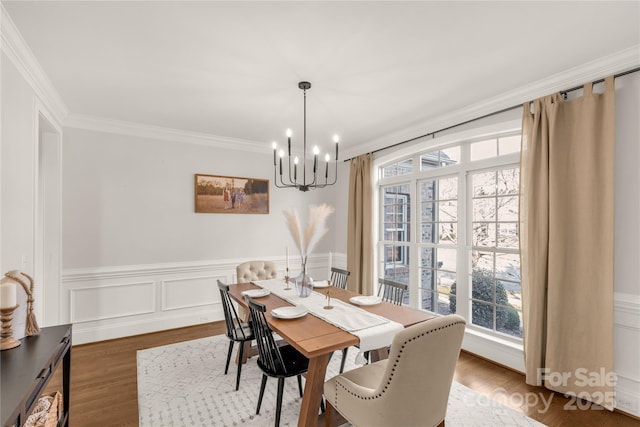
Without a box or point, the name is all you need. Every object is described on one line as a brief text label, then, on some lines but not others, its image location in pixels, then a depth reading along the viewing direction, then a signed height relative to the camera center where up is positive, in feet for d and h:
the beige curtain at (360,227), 14.87 -0.79
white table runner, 6.23 -2.52
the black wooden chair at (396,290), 9.32 -2.49
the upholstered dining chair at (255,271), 11.89 -2.43
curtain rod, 7.34 +3.30
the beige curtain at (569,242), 7.43 -0.75
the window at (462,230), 10.17 -0.67
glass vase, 9.07 -2.21
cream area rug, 7.15 -4.95
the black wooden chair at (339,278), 11.50 -2.63
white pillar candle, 4.74 -1.37
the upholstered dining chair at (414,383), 4.67 -2.78
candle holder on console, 4.78 -1.94
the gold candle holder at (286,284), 10.16 -2.57
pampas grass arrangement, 8.04 -0.34
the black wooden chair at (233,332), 8.36 -3.45
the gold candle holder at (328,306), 7.92 -2.51
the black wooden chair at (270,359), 6.53 -3.37
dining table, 5.75 -2.54
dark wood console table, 3.67 -2.31
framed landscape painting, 14.06 +0.79
